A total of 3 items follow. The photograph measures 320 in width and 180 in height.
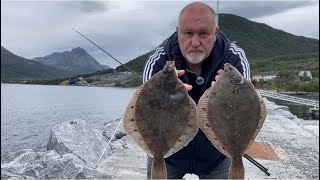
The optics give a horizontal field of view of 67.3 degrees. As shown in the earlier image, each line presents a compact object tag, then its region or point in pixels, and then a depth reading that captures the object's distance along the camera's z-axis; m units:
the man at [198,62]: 2.03
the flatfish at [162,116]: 1.78
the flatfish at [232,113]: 1.75
